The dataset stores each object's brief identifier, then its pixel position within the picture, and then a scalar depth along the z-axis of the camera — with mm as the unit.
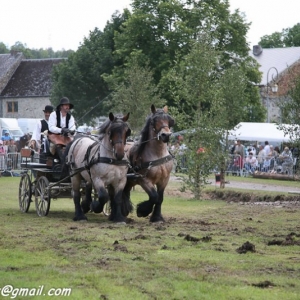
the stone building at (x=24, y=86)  81312
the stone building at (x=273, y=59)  73100
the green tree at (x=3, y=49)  140162
